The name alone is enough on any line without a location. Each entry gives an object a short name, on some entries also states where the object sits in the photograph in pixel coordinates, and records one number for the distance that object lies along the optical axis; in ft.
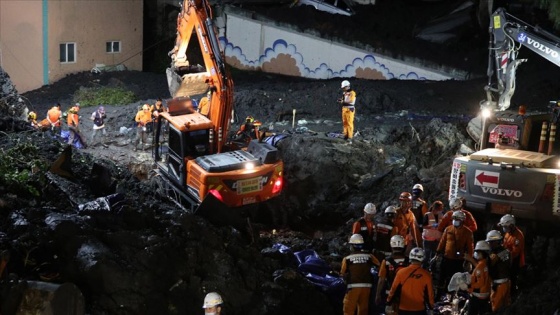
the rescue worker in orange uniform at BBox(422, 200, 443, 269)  39.47
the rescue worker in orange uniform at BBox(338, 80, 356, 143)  59.62
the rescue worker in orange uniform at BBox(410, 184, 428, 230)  41.14
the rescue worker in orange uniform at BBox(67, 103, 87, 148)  65.36
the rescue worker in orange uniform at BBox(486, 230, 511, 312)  32.78
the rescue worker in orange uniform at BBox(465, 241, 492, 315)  32.30
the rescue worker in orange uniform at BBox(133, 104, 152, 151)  66.44
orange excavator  46.09
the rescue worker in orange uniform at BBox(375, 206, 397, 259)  37.04
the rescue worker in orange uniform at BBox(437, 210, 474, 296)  37.09
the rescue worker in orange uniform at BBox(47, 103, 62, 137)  65.26
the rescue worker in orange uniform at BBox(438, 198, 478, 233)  38.86
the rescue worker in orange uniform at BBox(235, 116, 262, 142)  54.60
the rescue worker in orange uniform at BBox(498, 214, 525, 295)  36.09
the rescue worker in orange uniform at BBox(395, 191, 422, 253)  38.04
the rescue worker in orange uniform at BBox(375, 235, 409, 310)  31.22
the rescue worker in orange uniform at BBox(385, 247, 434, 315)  29.58
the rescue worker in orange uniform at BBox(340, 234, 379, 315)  31.30
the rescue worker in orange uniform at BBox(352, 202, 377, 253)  36.35
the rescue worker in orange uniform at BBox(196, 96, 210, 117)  50.08
